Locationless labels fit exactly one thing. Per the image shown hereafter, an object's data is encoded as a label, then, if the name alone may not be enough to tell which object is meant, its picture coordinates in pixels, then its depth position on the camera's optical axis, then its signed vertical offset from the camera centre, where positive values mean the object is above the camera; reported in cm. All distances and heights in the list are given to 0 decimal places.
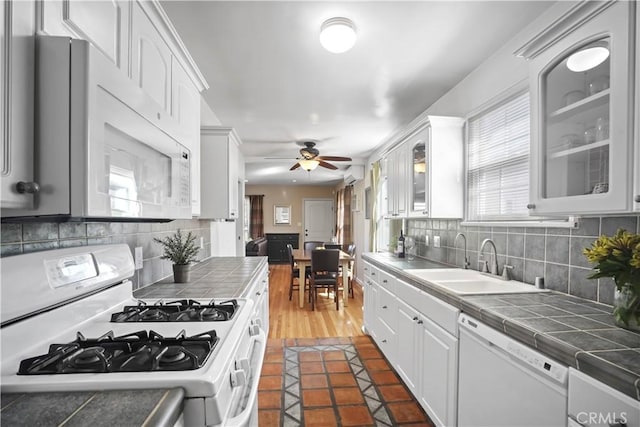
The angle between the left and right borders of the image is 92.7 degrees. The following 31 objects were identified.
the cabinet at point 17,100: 66 +25
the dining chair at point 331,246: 559 -64
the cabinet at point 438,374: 157 -90
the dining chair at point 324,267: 424 -78
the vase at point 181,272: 187 -38
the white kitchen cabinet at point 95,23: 80 +58
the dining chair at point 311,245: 590 -66
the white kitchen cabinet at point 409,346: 199 -93
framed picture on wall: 988 -13
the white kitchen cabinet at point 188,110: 167 +61
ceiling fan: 427 +74
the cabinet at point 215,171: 283 +37
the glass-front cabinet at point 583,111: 102 +41
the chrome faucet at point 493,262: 207 -34
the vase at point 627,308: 99 -31
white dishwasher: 99 -65
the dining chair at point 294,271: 486 -99
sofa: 685 -84
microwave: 75 +20
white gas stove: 73 -40
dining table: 448 -86
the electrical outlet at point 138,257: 168 -26
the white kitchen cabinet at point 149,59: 127 +70
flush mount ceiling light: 166 +98
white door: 989 -28
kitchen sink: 169 -44
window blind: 192 +36
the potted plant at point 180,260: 187 -31
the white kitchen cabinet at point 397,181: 306 +33
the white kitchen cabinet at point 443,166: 246 +37
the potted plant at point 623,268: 95 -17
